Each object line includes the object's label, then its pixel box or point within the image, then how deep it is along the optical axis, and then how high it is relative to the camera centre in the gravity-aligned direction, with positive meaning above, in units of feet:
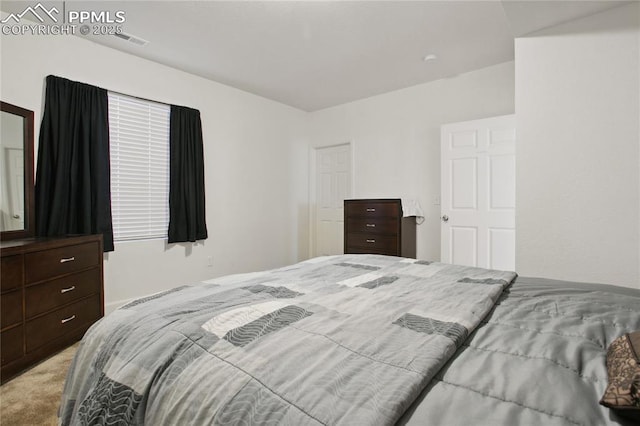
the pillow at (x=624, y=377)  1.74 -1.04
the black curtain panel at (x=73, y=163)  8.79 +1.37
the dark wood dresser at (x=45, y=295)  6.23 -1.91
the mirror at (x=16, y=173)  7.79 +0.97
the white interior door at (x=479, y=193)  10.64 +0.53
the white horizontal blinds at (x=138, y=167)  10.55 +1.50
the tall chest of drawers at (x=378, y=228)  12.30 -0.80
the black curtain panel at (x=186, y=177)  11.74 +1.22
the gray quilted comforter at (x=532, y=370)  1.87 -1.19
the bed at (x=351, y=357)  1.98 -1.18
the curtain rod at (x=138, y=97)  10.05 +3.86
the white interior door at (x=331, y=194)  16.26 +0.75
